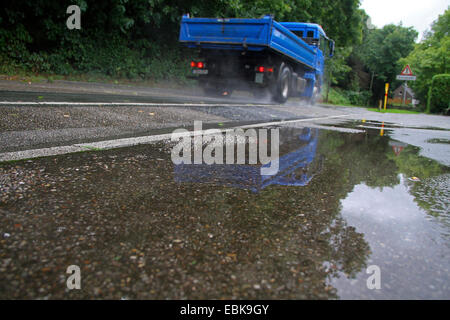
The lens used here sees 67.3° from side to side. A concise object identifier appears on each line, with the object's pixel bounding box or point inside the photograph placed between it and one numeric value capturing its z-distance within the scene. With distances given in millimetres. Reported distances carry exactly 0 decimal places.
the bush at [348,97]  33381
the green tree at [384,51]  49000
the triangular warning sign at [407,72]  16453
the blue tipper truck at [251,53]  10742
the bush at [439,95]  22250
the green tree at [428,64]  32188
